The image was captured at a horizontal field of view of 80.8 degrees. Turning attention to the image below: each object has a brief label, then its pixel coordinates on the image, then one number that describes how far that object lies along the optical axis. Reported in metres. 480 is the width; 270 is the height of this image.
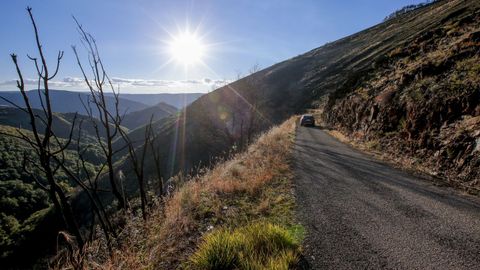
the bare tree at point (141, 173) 6.59
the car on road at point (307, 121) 32.31
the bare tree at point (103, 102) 5.62
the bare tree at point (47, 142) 4.28
